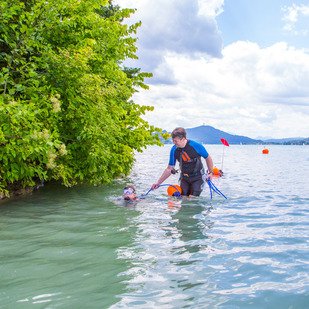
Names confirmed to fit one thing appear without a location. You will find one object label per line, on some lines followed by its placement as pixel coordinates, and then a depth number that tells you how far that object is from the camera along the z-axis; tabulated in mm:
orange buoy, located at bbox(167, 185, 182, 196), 10414
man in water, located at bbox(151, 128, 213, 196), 9078
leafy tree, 7244
